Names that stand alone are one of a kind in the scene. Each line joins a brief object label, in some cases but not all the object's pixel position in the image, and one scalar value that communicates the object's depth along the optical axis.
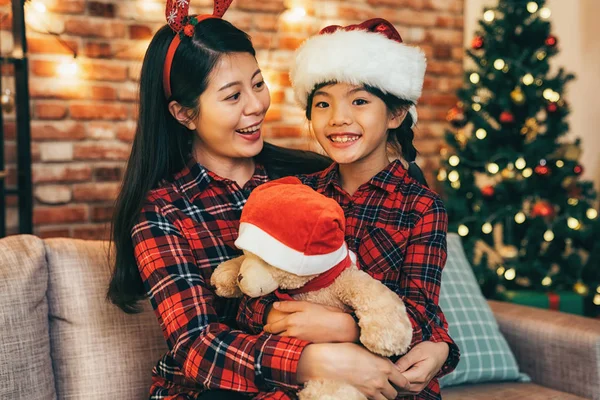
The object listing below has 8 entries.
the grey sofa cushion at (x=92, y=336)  1.61
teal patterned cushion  1.93
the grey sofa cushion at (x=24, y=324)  1.46
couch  1.49
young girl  1.30
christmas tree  3.21
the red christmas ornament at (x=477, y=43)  3.29
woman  1.31
